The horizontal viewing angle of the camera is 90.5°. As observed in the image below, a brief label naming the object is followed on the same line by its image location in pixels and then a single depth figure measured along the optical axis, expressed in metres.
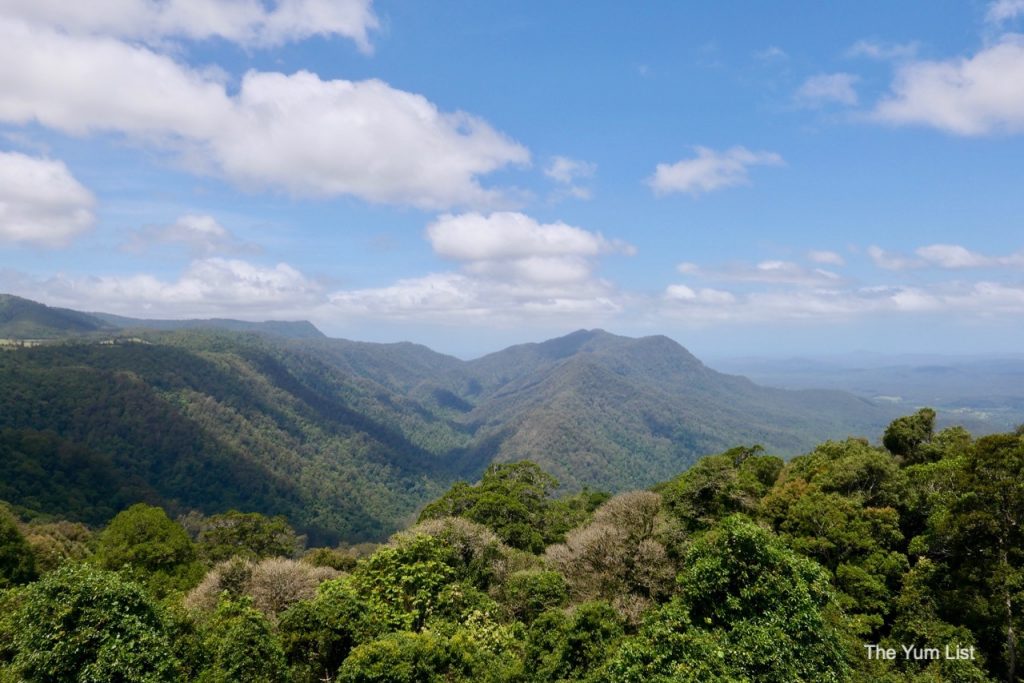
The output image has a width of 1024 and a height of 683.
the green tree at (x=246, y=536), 44.50
